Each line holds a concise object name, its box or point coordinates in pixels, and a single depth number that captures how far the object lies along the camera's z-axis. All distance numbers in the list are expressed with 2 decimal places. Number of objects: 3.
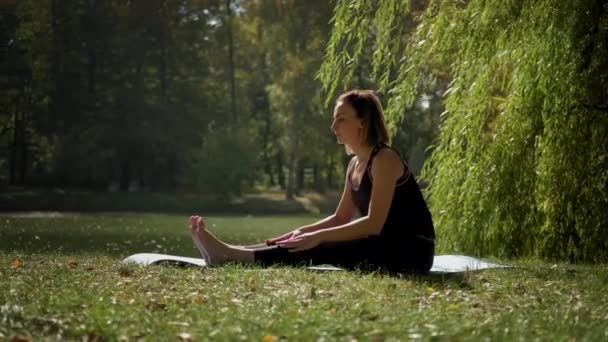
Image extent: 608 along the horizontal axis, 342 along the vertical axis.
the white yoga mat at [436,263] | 6.40
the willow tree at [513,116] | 8.27
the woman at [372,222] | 6.00
